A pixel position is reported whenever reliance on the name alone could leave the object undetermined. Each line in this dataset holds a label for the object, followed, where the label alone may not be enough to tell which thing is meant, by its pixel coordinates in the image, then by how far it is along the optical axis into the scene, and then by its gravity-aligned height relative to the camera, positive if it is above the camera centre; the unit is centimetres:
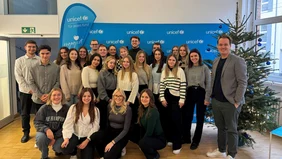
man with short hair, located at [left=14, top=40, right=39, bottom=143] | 383 -19
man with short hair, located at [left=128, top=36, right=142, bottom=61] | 427 +39
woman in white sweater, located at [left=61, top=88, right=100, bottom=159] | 311 -75
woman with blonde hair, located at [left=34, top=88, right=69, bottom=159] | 312 -71
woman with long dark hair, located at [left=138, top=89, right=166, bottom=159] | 321 -78
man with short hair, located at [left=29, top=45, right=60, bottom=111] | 360 -13
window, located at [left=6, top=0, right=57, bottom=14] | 493 +123
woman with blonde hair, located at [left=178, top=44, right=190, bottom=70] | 381 +23
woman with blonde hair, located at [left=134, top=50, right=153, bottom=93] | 367 -4
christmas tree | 339 -35
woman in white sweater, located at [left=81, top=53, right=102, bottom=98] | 351 -8
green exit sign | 480 +73
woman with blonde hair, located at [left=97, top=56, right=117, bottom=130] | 349 -25
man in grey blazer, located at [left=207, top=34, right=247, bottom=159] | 286 -25
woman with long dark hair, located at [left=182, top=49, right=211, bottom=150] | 354 -29
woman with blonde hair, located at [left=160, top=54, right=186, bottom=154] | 351 -34
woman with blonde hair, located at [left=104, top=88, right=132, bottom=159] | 319 -73
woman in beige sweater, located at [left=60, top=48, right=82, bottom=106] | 357 -16
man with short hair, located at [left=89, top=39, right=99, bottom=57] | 423 +38
